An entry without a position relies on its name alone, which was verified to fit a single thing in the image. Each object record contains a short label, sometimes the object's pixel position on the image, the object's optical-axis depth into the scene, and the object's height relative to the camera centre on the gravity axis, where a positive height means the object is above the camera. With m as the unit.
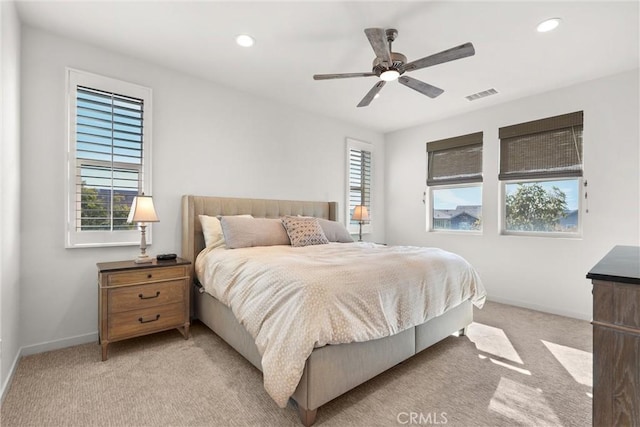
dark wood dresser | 0.94 -0.43
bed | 1.62 -0.89
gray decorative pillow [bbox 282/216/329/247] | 3.22 -0.22
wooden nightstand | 2.32 -0.74
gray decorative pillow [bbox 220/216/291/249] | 2.93 -0.22
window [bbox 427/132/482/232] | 4.37 +0.47
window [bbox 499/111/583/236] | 3.52 +0.48
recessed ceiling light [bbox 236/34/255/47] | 2.54 +1.50
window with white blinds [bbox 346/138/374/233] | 4.98 +0.60
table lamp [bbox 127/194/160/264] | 2.58 -0.04
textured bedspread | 1.59 -0.55
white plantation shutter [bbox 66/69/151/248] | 2.62 +0.50
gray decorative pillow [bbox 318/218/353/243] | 3.66 -0.25
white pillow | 3.04 -0.22
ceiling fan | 2.08 +1.16
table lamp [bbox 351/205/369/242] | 4.59 -0.03
